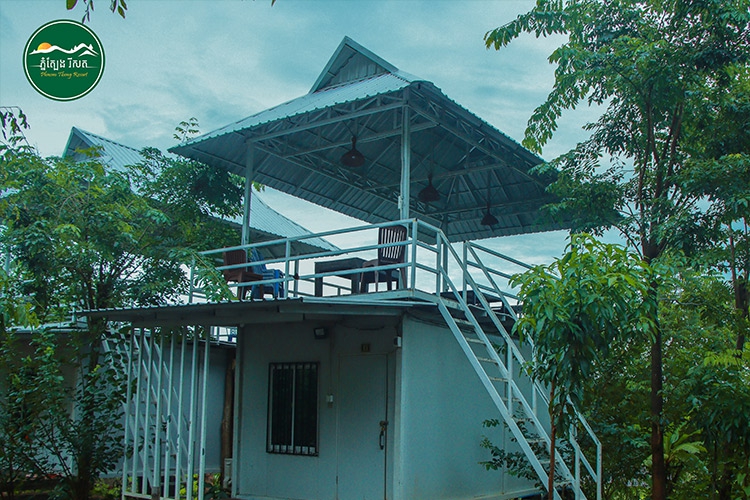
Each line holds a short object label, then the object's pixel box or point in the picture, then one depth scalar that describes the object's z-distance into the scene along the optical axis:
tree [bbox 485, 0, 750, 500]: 10.77
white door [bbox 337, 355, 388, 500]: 10.16
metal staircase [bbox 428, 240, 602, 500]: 8.92
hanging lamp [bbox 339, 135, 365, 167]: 12.33
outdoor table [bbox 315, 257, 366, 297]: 10.90
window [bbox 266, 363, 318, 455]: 10.89
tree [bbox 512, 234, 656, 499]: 7.27
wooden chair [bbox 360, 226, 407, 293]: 10.84
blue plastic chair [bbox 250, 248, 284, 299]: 12.24
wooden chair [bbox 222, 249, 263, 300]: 12.04
